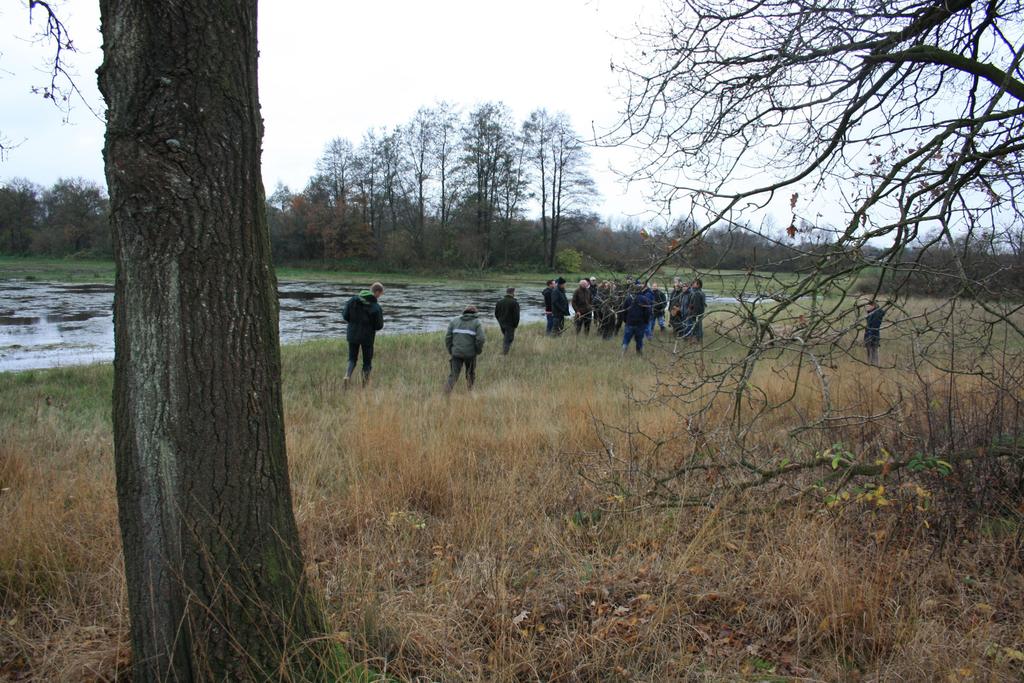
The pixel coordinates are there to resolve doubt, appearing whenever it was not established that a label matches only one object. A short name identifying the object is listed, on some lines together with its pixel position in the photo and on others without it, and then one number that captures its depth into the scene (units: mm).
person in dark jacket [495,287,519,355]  13211
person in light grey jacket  9461
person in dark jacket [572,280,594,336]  15422
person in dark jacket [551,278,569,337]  15922
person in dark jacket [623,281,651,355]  13445
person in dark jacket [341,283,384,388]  9734
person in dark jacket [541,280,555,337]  16406
